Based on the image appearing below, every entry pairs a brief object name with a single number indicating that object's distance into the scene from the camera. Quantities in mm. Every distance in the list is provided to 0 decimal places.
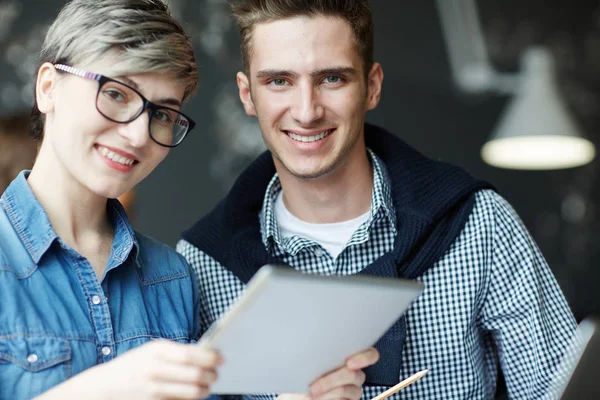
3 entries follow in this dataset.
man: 2062
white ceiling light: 4324
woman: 1437
